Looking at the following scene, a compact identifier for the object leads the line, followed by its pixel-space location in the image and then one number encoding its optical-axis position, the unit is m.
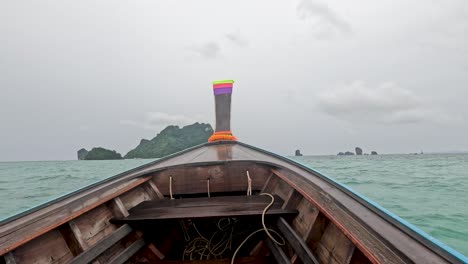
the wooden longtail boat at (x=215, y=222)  1.84
